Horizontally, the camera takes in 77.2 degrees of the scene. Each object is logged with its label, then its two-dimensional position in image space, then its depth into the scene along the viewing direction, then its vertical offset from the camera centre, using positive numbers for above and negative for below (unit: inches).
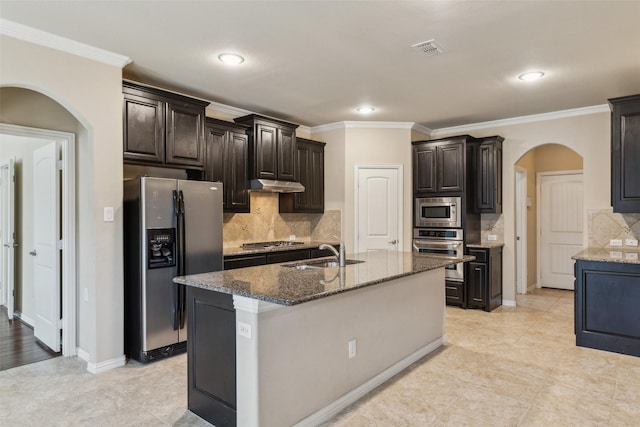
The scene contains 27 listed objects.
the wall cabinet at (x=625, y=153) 159.5 +23.0
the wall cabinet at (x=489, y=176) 220.8 +20.0
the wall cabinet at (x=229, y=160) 176.4 +24.1
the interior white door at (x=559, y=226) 265.6 -10.5
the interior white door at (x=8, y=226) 189.5 -5.7
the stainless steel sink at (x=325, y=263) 131.7 -17.2
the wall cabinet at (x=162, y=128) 141.9 +32.5
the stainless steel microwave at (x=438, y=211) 221.3 +0.4
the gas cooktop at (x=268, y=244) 199.0 -16.4
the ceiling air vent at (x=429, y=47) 123.3 +52.0
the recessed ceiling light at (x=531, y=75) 150.9 +52.0
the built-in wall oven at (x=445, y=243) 218.5 -17.7
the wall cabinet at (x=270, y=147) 193.2 +33.2
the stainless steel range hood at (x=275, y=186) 189.8 +13.3
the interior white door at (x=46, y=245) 150.4 -12.3
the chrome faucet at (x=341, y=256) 125.3 -13.7
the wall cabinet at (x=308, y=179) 223.0 +19.4
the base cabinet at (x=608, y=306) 147.2 -36.2
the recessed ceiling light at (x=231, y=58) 132.9 +52.5
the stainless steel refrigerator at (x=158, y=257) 136.3 -15.5
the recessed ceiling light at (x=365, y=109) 199.5 +52.4
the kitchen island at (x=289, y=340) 86.0 -31.6
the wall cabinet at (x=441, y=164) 219.9 +27.1
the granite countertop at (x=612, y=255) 148.8 -17.9
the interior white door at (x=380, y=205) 231.6 +4.2
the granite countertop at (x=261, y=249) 172.9 -16.9
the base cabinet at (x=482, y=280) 210.5 -36.2
